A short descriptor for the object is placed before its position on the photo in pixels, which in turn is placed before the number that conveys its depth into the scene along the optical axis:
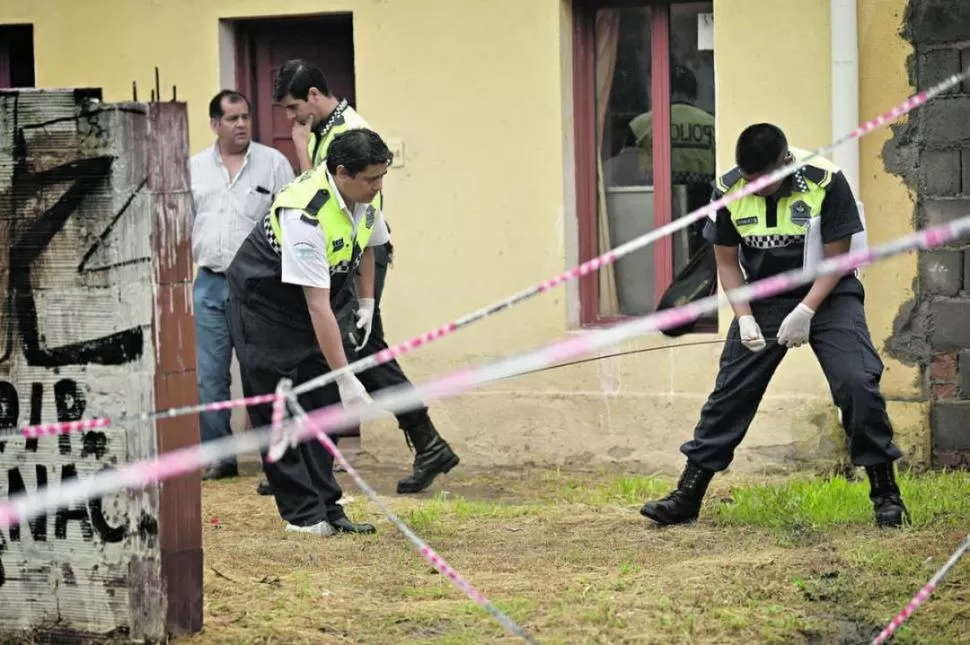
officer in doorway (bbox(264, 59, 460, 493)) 15.29
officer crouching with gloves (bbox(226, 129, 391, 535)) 12.96
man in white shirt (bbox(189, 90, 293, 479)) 17.72
